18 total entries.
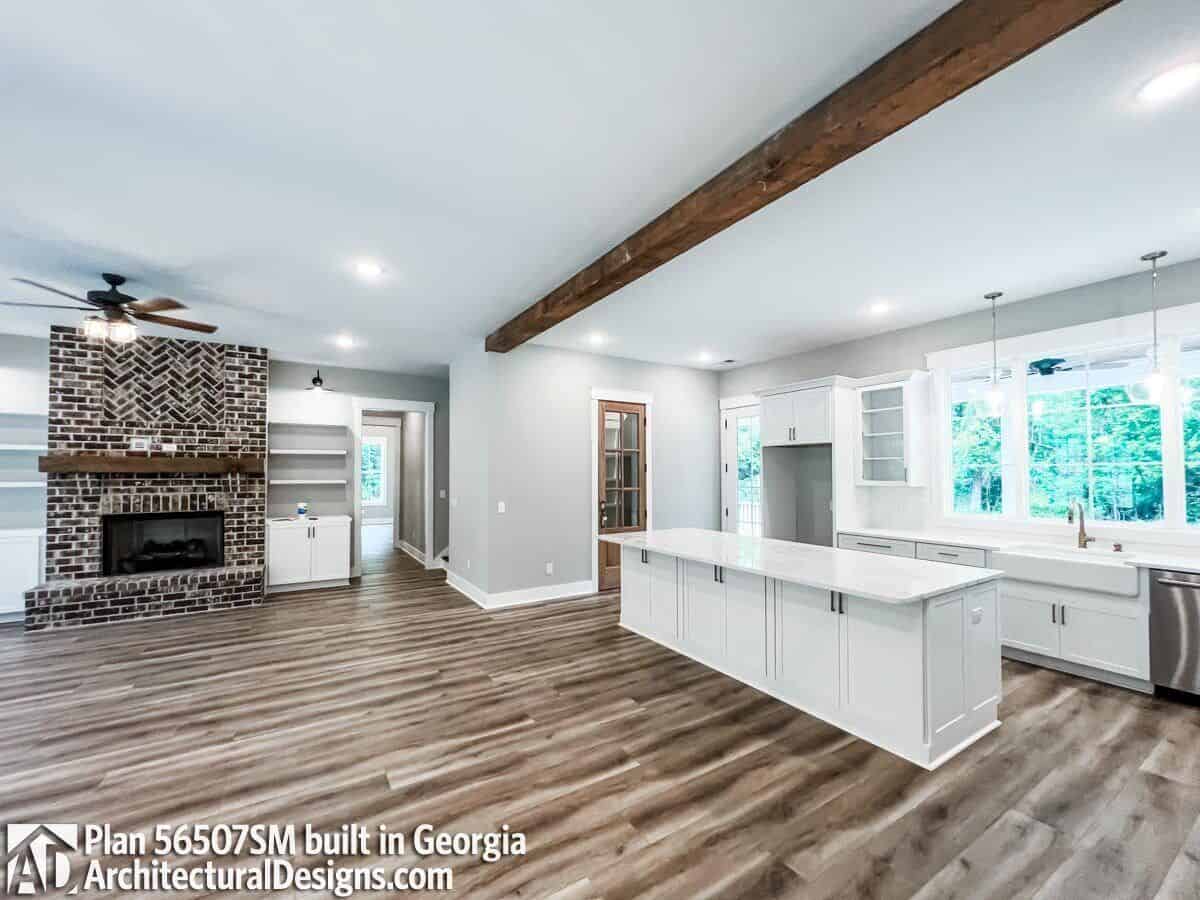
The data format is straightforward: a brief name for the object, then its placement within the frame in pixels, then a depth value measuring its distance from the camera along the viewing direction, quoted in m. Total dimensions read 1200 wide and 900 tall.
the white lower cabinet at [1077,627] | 3.29
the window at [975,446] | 4.60
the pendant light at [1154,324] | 3.32
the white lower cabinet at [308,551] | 6.18
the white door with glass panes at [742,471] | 6.70
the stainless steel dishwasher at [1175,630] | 3.08
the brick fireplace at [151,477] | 5.09
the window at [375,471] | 12.44
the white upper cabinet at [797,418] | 5.27
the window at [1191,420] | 3.56
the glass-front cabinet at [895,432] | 4.91
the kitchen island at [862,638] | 2.51
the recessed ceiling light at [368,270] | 3.52
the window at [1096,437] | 3.81
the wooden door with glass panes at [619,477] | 6.11
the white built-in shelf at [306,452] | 6.54
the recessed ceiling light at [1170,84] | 1.84
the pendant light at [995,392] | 4.06
